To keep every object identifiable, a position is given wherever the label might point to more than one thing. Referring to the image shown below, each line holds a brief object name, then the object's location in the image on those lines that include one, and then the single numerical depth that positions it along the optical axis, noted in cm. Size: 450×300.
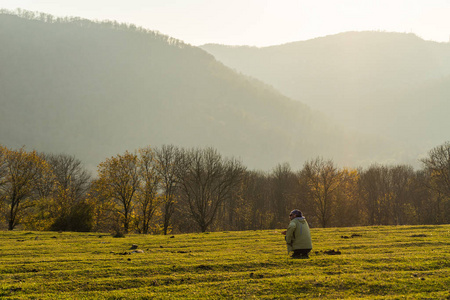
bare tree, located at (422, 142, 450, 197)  7762
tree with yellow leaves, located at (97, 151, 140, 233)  6612
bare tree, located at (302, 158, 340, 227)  7631
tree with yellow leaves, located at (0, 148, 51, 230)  6494
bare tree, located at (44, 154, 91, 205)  9725
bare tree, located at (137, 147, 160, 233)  6762
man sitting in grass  1935
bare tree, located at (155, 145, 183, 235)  7212
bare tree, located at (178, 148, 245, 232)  7138
